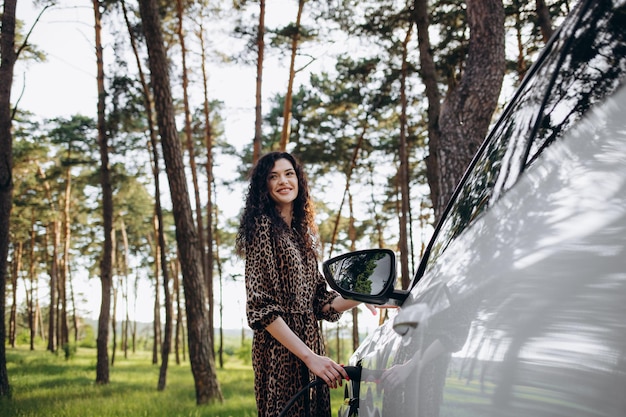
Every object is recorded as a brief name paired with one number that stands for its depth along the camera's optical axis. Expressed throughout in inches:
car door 26.6
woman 90.6
